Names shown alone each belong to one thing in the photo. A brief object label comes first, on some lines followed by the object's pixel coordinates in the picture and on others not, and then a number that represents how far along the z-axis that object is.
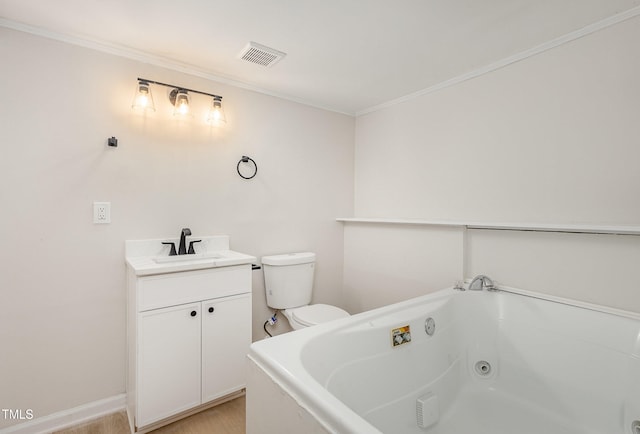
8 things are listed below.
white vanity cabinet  1.53
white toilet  2.21
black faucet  1.88
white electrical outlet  1.71
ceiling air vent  1.73
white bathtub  1.07
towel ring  2.21
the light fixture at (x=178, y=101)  1.78
